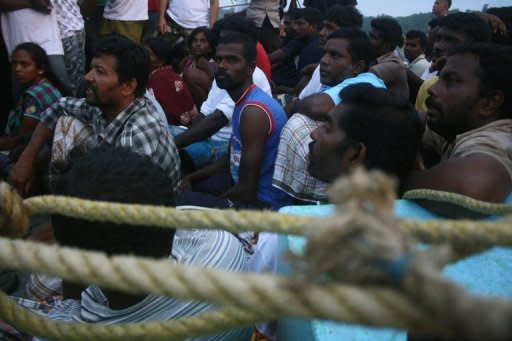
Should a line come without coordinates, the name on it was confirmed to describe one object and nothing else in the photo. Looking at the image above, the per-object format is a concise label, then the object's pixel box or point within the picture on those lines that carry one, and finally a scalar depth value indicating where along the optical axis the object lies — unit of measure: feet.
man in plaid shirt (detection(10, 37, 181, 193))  8.20
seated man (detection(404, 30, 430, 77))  20.90
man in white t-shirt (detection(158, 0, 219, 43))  18.06
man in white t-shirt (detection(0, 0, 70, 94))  12.50
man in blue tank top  8.93
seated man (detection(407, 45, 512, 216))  5.28
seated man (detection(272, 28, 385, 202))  8.18
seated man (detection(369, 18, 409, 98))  14.43
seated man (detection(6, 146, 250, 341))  3.68
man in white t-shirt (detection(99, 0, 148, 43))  15.53
